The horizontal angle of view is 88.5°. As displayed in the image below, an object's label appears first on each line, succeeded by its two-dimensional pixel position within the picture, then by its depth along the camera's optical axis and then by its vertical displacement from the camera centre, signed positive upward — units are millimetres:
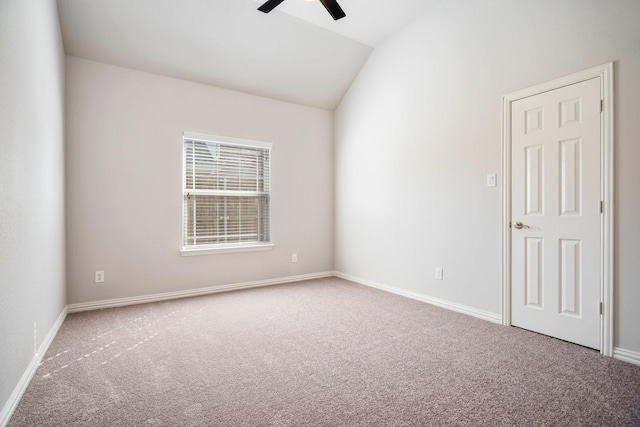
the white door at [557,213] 2365 -31
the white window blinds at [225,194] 3939 +211
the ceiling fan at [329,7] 2609 +1670
